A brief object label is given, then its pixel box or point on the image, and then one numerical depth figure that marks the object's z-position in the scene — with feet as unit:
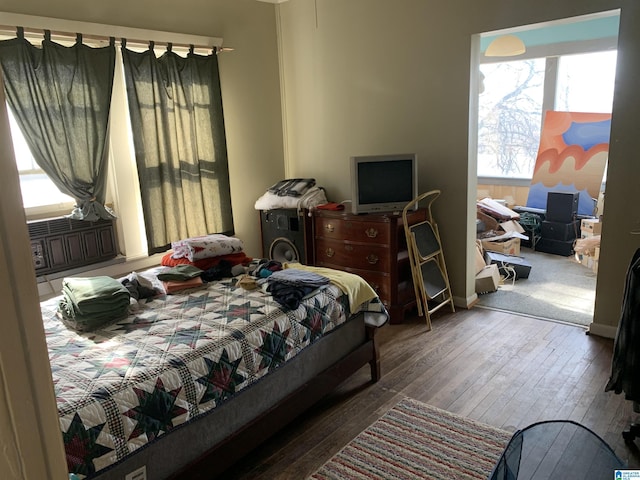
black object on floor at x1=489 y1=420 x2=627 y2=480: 4.59
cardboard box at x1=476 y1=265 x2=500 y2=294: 14.32
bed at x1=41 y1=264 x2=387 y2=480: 5.68
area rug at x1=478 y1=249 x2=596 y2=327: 12.80
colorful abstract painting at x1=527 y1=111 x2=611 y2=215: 18.52
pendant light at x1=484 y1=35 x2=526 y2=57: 15.03
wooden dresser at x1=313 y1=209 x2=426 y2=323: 12.52
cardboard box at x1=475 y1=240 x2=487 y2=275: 14.67
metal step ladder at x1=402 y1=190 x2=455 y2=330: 12.37
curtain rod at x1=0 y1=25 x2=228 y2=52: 9.76
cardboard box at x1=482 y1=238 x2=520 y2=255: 16.97
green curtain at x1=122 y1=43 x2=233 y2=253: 12.00
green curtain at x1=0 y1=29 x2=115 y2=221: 9.92
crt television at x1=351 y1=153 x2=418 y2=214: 12.48
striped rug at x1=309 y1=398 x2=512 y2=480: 7.32
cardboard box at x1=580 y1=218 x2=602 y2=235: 16.61
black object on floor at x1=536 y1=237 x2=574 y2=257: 17.87
